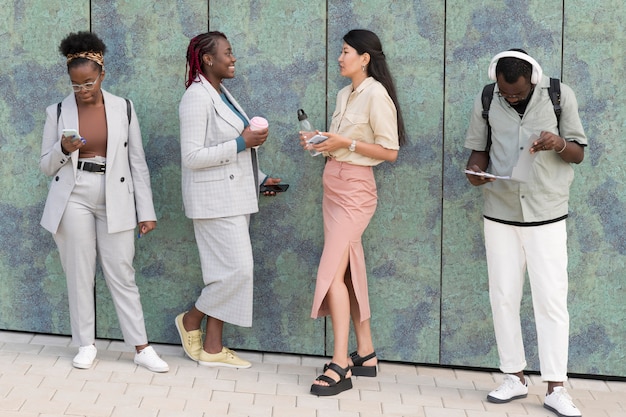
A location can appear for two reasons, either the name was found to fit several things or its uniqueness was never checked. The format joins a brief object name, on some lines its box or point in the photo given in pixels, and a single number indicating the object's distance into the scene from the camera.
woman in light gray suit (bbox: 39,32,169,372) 6.03
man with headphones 5.54
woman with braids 6.02
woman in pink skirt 5.98
